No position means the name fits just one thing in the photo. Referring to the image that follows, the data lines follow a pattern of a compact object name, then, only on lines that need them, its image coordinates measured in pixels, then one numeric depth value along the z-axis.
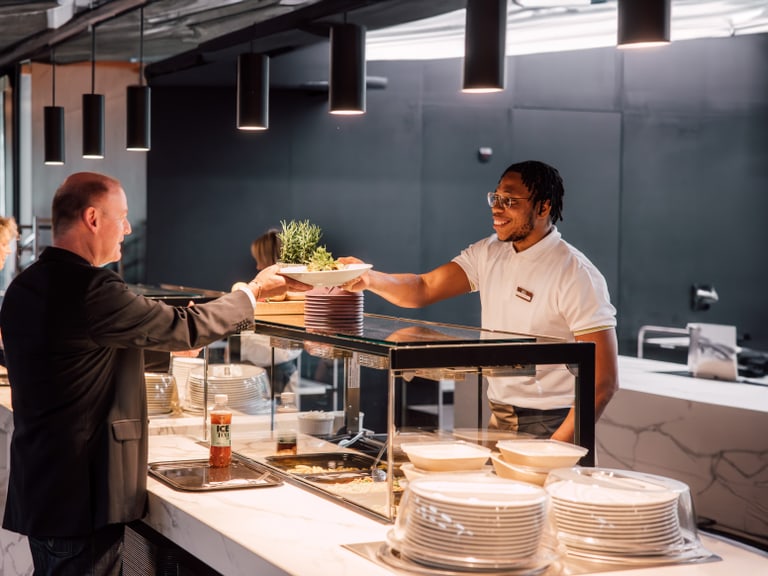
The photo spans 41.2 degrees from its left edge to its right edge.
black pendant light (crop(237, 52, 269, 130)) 4.59
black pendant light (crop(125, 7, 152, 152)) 5.51
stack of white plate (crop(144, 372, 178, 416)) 3.61
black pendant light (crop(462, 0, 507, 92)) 3.11
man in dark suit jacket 2.31
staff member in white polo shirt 2.88
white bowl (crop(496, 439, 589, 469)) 2.10
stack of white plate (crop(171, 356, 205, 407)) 3.69
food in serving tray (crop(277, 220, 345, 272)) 2.74
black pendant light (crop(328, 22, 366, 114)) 3.77
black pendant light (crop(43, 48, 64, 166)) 6.68
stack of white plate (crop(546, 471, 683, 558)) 1.84
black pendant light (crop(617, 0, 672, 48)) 2.41
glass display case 2.12
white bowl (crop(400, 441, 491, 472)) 2.05
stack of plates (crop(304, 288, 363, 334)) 2.55
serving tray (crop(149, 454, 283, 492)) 2.55
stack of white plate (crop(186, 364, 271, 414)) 3.06
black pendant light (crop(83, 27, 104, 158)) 5.94
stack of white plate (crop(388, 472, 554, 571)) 1.72
